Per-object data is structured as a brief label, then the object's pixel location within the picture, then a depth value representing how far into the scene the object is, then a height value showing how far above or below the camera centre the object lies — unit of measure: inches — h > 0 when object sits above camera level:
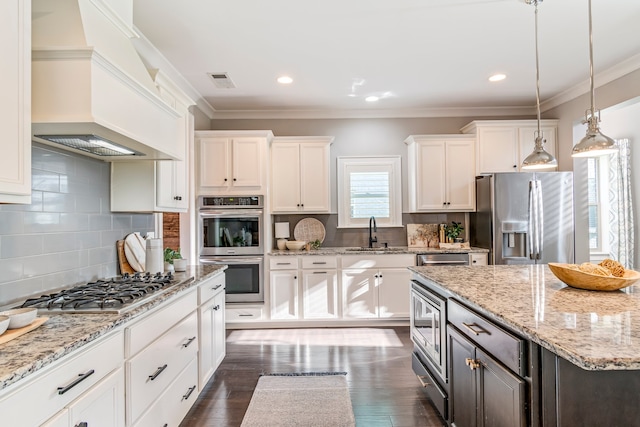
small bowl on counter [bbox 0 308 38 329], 50.8 -14.2
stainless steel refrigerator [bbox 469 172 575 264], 156.1 +0.2
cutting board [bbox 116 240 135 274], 100.5 -11.2
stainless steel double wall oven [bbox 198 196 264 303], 160.7 -10.7
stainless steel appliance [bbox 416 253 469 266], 161.3 -18.5
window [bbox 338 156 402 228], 187.0 +15.2
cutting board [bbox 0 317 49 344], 47.1 -15.4
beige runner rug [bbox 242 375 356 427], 89.7 -51.1
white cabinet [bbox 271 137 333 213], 174.6 +24.6
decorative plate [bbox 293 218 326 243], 186.2 -5.3
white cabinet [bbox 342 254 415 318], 163.9 -31.0
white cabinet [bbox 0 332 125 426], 39.3 -21.8
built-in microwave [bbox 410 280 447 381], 84.0 -28.5
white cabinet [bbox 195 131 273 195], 163.6 +27.8
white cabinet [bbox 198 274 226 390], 98.6 -32.1
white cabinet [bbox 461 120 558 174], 169.8 +37.3
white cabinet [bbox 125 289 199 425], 62.7 -27.9
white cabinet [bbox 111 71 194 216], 97.0 +10.8
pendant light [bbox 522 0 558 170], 95.3 +16.1
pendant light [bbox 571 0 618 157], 74.2 +16.1
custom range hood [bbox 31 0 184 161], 60.1 +26.1
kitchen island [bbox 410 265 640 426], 42.1 -16.0
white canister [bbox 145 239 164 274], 98.1 -9.7
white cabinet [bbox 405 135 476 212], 174.6 +22.8
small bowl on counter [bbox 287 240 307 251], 171.6 -12.1
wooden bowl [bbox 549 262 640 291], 69.2 -12.5
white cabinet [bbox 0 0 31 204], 47.1 +17.0
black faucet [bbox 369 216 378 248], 181.6 -9.4
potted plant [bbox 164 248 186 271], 108.0 -11.9
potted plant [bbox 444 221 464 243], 178.7 -7.2
